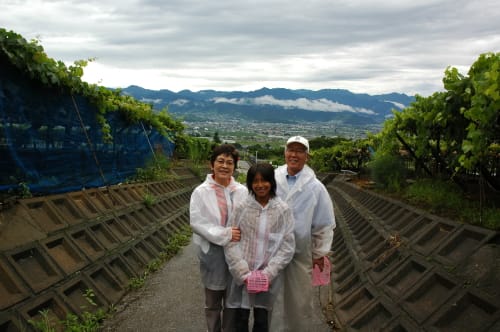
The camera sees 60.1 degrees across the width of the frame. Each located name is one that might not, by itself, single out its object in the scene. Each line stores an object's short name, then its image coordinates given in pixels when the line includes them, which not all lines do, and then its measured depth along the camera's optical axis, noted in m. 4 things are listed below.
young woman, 4.02
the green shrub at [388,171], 13.01
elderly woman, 4.23
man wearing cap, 4.35
